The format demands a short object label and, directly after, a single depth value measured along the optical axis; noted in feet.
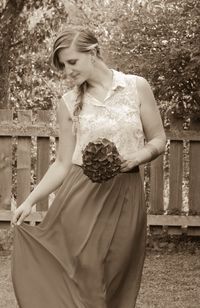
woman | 11.32
